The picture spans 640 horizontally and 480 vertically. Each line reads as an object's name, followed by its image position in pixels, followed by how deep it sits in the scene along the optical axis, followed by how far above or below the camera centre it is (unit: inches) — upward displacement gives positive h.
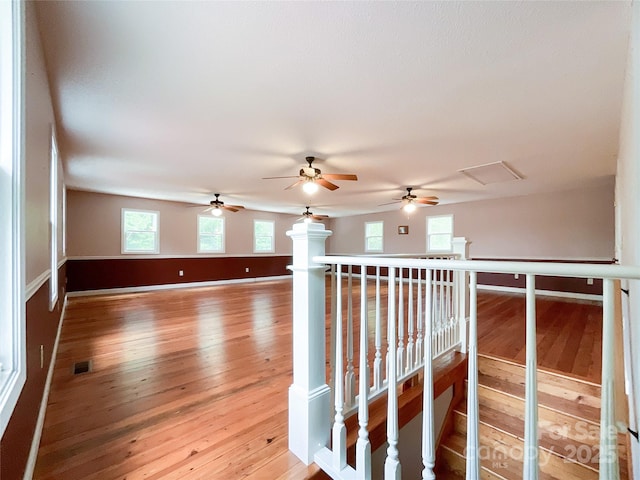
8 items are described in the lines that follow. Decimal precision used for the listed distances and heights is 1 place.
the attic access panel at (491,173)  153.6 +39.3
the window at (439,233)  281.7 +5.8
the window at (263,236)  331.0 +3.9
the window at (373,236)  343.0 +3.3
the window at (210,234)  289.6 +6.0
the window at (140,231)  246.0 +8.1
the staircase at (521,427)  78.6 -60.3
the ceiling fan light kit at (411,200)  214.2 +30.3
